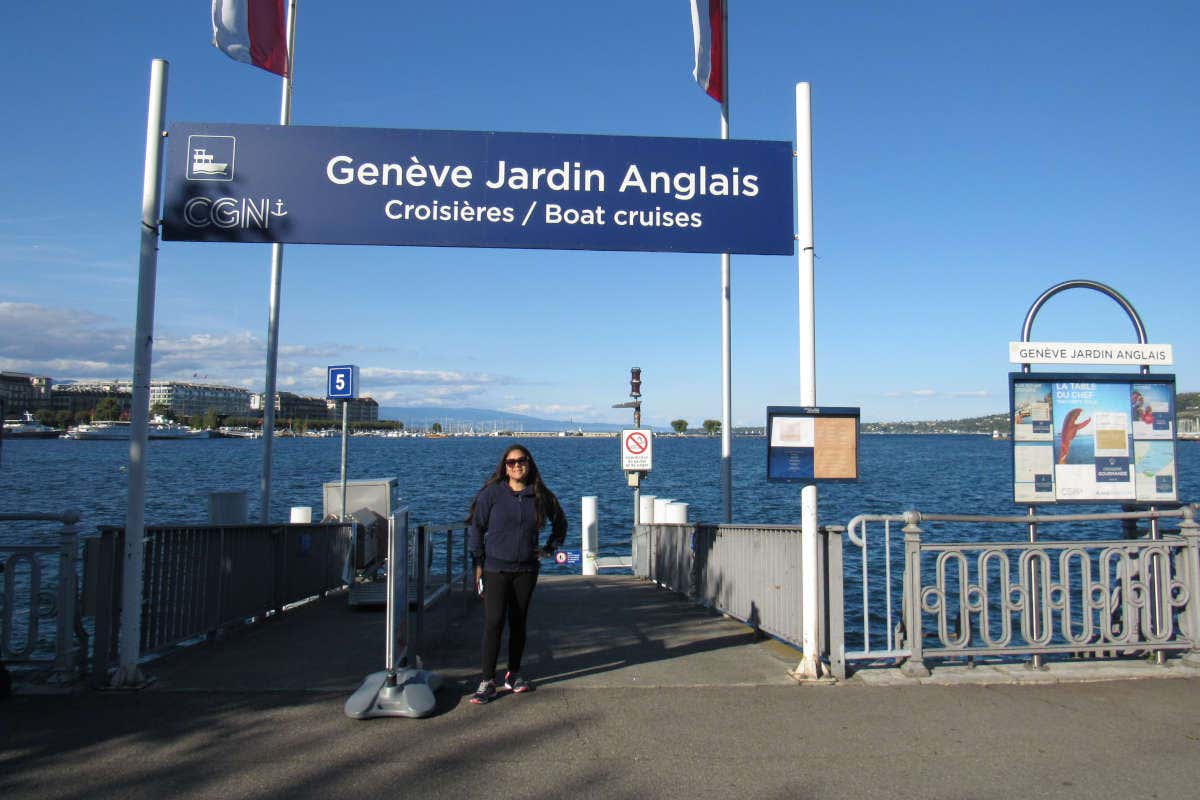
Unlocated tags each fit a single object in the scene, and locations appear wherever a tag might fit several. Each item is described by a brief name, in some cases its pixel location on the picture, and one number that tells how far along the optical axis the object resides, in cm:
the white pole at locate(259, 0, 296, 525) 1191
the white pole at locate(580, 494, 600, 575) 1655
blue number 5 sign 1348
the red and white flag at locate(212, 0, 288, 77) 914
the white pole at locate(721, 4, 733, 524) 1210
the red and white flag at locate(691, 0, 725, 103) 1193
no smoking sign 1708
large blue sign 668
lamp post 1889
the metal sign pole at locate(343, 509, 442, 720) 523
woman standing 588
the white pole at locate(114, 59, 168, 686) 595
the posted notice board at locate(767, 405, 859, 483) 629
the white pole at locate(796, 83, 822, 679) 621
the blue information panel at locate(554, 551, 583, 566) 1562
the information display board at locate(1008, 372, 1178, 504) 747
